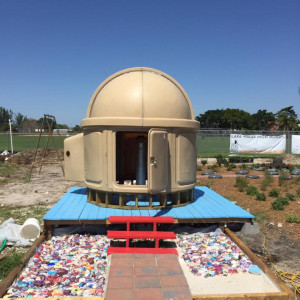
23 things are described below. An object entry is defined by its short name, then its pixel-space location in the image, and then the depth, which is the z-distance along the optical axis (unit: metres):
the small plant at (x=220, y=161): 19.16
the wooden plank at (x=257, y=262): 3.90
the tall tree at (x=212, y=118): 101.64
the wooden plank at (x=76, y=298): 3.56
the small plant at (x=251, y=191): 10.55
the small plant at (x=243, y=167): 17.62
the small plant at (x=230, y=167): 17.53
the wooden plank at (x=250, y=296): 3.70
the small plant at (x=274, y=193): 10.28
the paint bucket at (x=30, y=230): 6.05
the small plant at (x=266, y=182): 11.50
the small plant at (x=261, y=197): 9.81
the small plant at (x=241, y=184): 11.36
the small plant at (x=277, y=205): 8.60
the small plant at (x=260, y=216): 7.89
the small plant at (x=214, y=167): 17.38
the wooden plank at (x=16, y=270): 3.94
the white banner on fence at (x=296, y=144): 23.69
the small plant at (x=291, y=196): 9.71
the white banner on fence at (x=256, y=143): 22.59
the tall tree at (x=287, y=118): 68.00
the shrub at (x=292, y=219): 7.57
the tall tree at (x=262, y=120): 89.44
